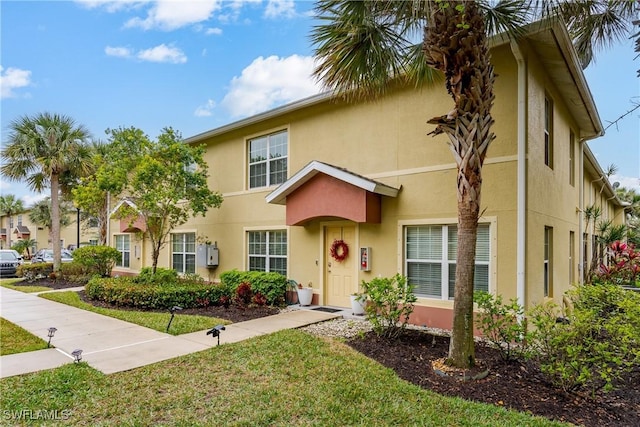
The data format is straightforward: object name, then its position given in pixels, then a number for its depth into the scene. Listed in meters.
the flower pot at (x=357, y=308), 9.63
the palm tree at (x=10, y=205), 44.28
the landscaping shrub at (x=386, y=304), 7.03
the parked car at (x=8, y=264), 21.22
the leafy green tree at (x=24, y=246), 36.66
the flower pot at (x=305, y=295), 10.88
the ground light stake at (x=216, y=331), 6.24
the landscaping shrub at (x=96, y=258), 16.73
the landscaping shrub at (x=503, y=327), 5.45
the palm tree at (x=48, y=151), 16.97
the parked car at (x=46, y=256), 25.70
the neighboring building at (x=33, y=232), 43.62
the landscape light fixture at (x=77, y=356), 5.58
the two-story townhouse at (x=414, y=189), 7.69
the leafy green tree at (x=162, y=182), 11.80
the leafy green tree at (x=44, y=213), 37.47
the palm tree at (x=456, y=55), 5.52
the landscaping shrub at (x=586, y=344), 4.41
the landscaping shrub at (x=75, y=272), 16.91
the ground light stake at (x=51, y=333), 6.59
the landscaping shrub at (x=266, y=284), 10.88
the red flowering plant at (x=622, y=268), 11.77
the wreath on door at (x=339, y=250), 10.29
